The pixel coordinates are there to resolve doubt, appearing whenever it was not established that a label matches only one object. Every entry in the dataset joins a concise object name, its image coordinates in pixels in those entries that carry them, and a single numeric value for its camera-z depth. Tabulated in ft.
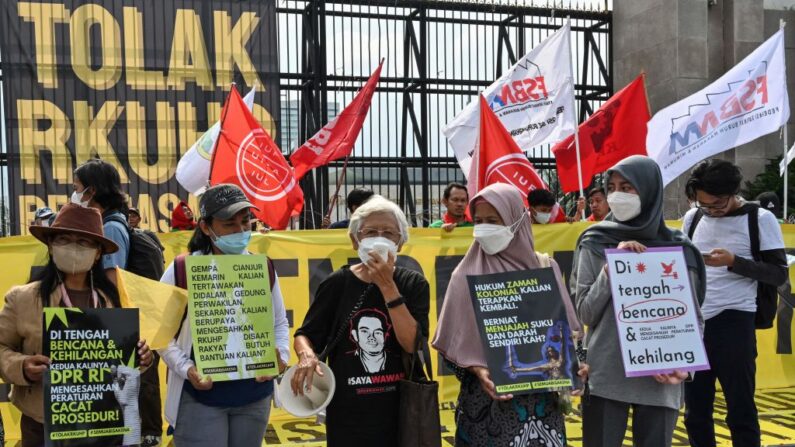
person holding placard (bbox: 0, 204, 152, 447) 9.77
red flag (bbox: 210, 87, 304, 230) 25.41
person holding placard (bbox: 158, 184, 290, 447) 10.51
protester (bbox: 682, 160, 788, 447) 14.47
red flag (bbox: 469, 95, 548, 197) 23.26
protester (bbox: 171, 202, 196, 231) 26.71
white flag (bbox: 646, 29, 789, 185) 25.55
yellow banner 19.81
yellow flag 9.93
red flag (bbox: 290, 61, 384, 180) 31.55
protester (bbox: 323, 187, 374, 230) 22.27
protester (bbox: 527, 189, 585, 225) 23.21
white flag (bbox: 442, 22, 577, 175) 28.48
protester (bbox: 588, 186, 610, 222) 25.30
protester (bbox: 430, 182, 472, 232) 23.29
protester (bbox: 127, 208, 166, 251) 27.21
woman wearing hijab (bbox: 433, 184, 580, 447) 10.32
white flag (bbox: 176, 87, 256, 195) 30.01
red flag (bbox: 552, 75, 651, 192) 28.40
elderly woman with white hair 10.21
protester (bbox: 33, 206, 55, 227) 23.92
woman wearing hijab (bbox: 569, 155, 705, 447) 11.40
